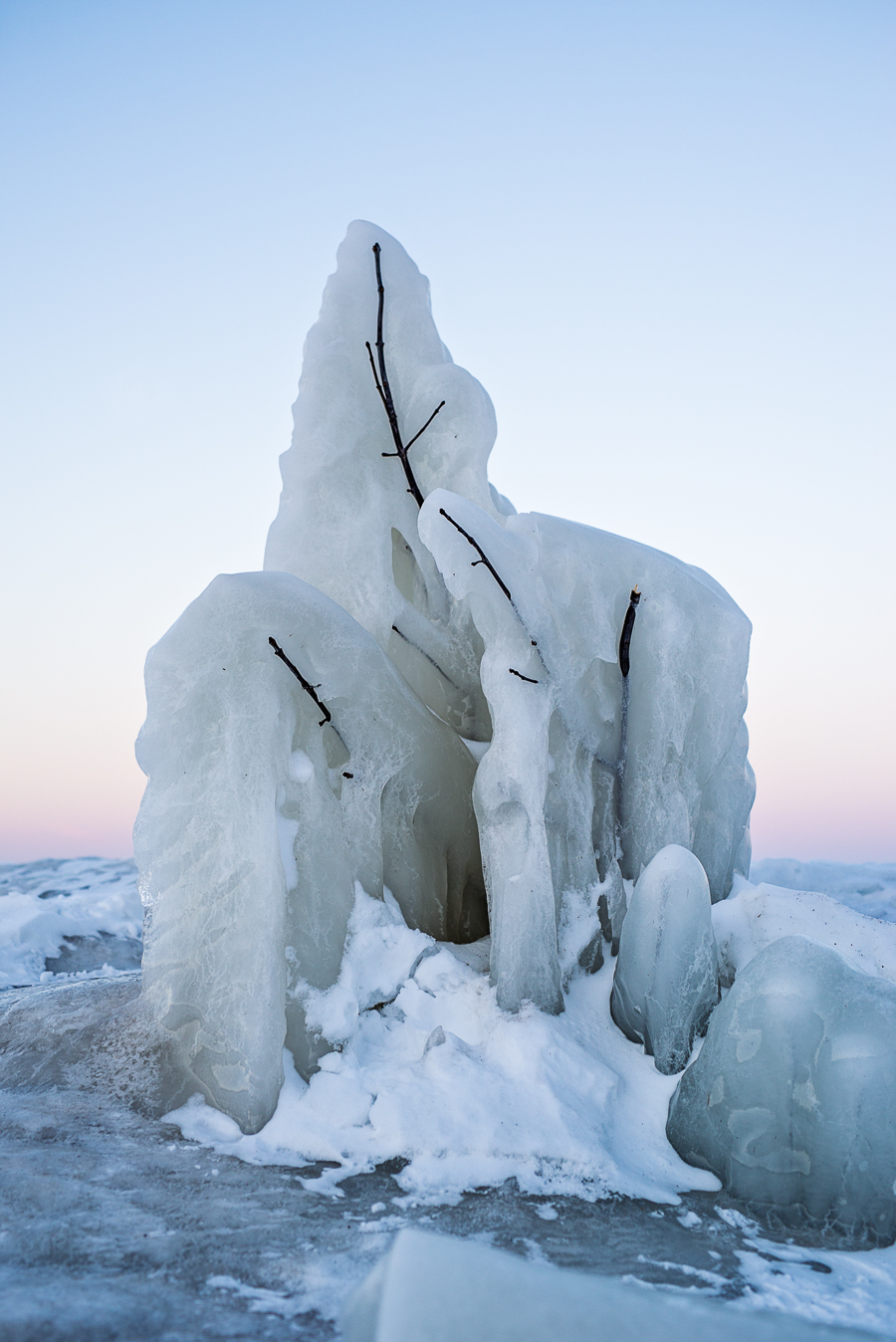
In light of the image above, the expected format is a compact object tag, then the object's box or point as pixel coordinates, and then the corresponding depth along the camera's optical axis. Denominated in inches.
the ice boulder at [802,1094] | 102.7
